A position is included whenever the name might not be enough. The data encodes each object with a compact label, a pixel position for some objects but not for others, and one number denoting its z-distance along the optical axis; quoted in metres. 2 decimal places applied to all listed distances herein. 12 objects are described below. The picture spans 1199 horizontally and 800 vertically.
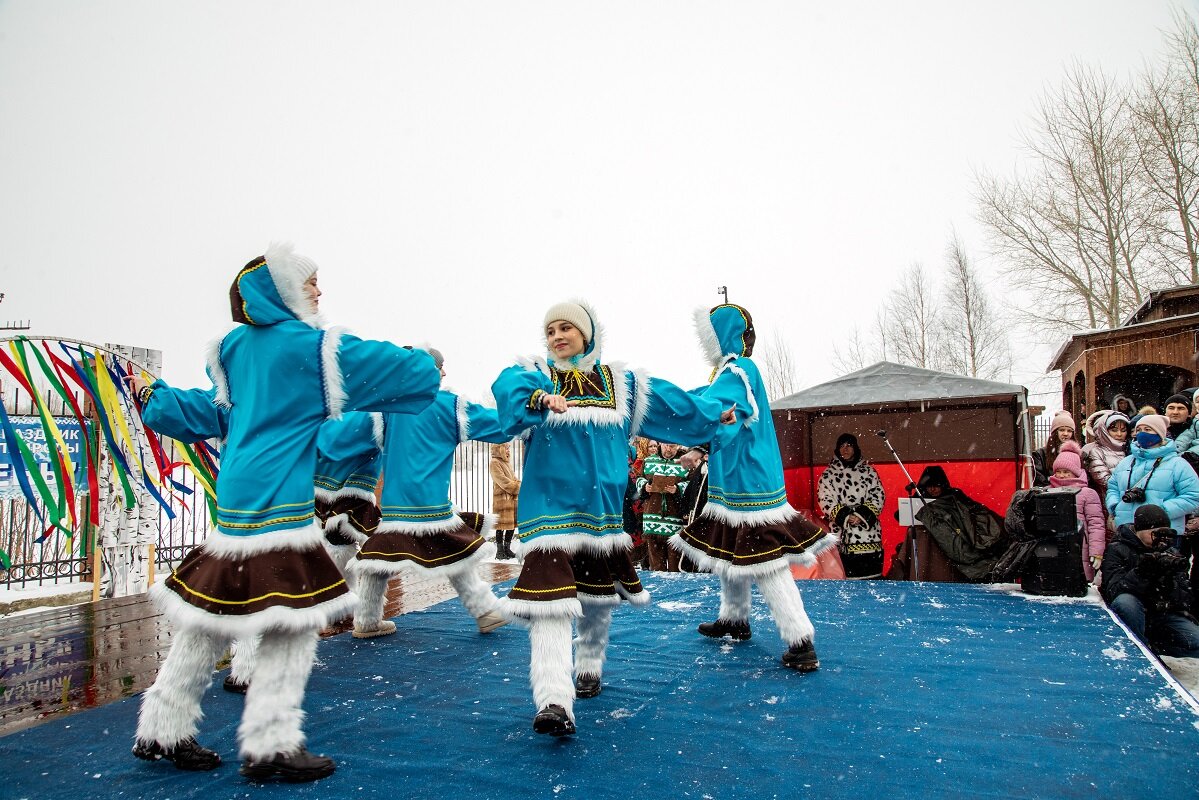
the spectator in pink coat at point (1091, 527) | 5.13
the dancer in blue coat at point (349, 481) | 4.11
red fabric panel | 6.97
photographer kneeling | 4.05
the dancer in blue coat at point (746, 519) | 3.41
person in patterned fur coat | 6.12
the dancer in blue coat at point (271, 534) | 2.23
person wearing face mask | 4.48
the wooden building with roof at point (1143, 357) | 10.03
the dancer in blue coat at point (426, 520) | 3.92
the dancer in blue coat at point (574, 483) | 2.59
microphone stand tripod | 6.21
